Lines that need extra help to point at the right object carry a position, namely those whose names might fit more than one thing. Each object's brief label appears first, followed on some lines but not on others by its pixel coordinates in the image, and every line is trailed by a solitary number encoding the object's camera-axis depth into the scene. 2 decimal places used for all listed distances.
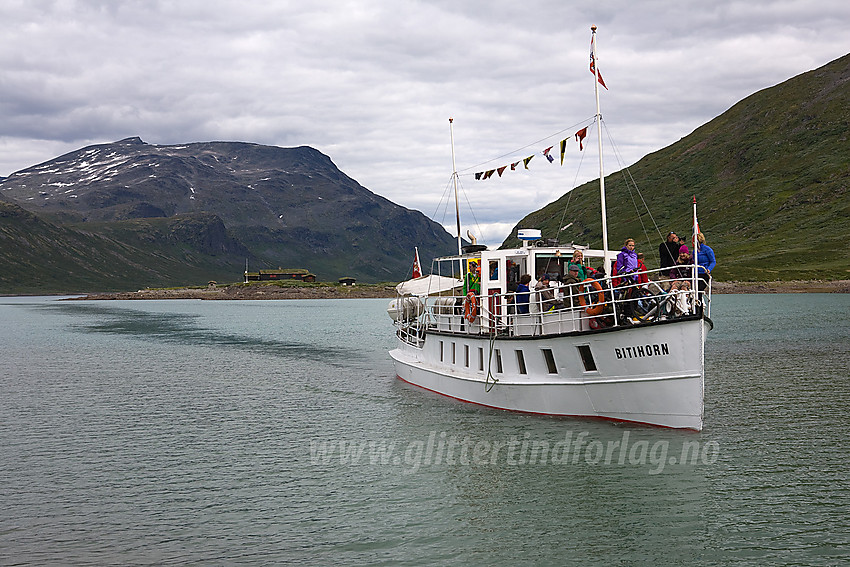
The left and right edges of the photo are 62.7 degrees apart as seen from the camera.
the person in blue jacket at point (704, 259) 22.39
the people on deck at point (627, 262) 23.88
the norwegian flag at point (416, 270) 38.59
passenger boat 21.86
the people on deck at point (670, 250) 23.05
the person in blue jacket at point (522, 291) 27.38
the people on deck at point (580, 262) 25.22
